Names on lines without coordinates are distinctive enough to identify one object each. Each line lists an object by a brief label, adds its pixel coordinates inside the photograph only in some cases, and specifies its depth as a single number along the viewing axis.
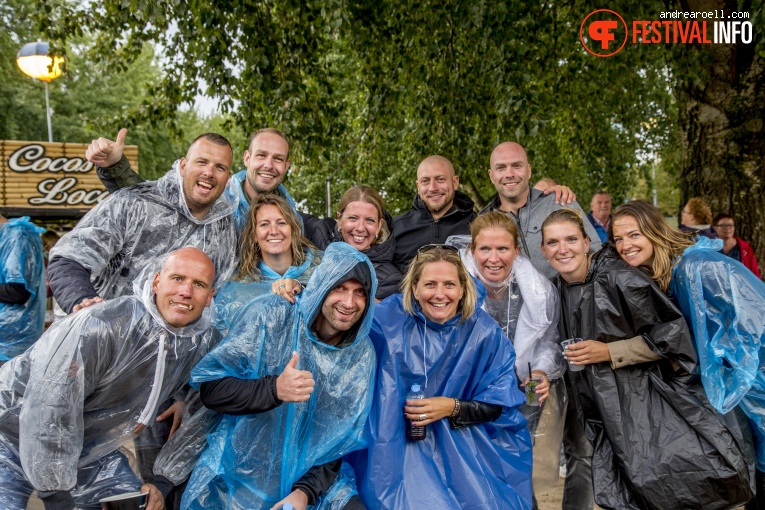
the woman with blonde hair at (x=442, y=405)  2.55
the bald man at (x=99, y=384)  2.19
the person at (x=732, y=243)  5.48
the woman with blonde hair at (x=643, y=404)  2.67
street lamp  8.06
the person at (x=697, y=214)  5.48
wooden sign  8.70
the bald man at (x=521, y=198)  3.62
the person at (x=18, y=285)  4.25
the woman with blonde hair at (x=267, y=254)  2.86
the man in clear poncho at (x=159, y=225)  2.77
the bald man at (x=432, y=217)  3.72
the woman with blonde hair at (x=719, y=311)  2.67
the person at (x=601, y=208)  7.18
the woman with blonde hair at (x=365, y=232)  3.37
